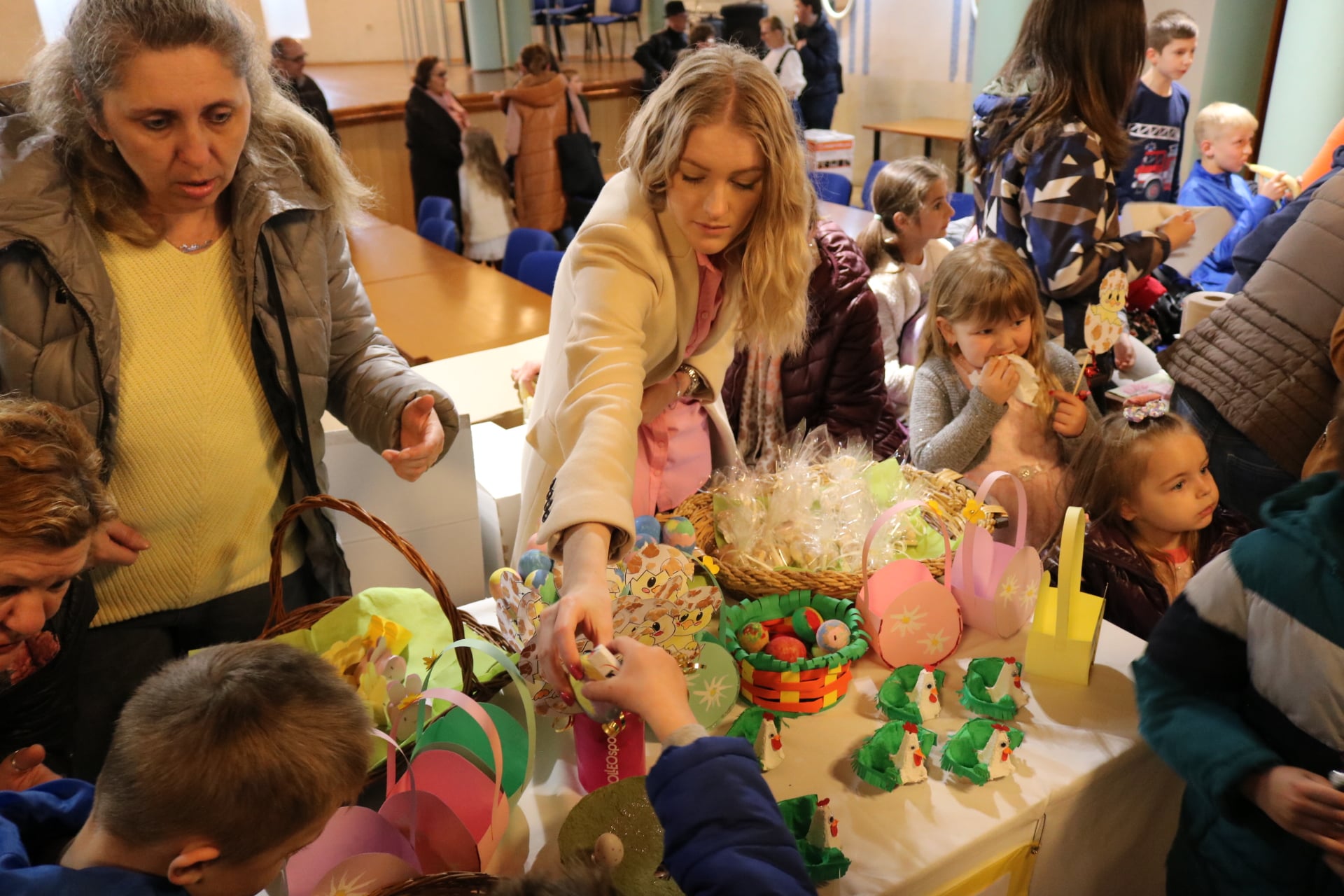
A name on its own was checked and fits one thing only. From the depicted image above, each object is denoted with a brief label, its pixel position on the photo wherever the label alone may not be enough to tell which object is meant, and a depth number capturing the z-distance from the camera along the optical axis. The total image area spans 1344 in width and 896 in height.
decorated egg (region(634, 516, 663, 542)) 1.59
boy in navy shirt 4.21
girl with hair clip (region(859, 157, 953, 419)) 3.02
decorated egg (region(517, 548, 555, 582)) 1.46
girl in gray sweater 2.16
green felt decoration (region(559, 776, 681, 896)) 1.09
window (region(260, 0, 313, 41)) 11.48
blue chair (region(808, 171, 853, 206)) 5.73
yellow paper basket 1.45
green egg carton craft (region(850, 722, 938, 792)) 1.26
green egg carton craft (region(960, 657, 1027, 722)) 1.38
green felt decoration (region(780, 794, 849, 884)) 1.12
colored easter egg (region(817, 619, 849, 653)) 1.44
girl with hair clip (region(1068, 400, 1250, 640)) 1.77
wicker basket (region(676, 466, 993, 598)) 1.57
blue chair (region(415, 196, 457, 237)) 5.49
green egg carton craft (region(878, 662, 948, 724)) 1.37
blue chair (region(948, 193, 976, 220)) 4.86
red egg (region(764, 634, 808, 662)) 1.41
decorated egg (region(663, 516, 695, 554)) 1.63
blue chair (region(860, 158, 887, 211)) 4.99
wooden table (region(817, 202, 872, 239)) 4.96
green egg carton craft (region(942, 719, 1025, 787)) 1.28
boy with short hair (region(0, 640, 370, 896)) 0.89
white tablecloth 1.18
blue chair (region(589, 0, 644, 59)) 12.30
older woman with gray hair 1.32
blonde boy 4.00
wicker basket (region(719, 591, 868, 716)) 1.37
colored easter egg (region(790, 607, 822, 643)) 1.49
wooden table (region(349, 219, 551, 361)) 3.53
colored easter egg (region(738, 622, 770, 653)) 1.44
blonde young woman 1.27
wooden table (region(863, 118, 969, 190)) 8.15
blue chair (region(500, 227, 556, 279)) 4.72
